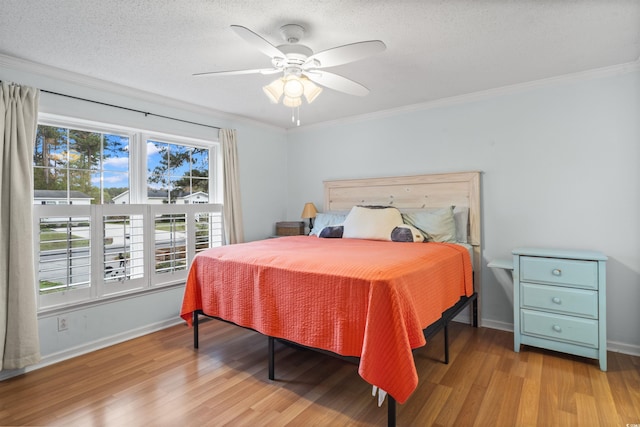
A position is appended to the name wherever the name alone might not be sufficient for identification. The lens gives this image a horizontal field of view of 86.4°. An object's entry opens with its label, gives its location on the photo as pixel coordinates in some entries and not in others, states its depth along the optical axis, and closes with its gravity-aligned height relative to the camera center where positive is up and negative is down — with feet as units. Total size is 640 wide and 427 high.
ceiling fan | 5.99 +2.81
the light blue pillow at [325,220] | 12.87 -0.51
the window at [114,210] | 8.98 -0.01
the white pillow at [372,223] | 10.94 -0.53
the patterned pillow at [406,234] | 10.35 -0.85
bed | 5.69 -1.75
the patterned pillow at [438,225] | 10.61 -0.59
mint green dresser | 8.00 -2.38
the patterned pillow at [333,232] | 11.87 -0.86
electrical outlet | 8.87 -2.96
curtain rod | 8.97 +3.10
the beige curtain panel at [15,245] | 7.80 -0.79
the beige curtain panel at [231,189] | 12.99 +0.76
